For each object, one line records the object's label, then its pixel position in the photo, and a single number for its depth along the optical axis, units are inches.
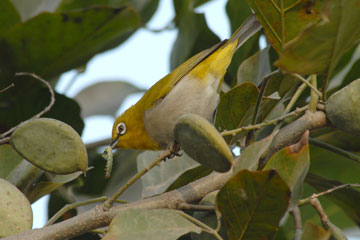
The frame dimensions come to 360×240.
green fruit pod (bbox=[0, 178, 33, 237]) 125.0
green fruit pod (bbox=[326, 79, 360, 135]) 124.0
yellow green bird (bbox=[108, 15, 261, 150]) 249.0
